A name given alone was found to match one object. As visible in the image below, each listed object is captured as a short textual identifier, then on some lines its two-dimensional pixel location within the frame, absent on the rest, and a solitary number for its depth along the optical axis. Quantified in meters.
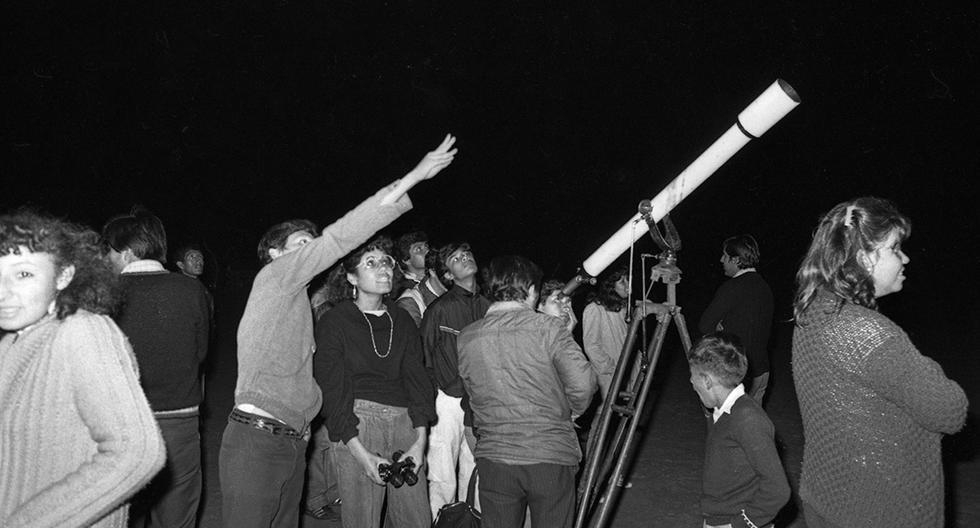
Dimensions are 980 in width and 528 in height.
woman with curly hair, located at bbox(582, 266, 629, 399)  5.72
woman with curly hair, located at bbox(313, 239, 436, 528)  3.53
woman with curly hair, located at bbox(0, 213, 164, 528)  1.61
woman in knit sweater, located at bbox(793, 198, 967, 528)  2.15
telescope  3.30
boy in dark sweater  3.04
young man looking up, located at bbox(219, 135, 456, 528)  2.96
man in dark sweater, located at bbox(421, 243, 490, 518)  4.61
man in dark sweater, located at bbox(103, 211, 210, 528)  3.71
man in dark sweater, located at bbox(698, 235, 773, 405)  5.71
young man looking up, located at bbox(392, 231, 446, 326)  5.16
